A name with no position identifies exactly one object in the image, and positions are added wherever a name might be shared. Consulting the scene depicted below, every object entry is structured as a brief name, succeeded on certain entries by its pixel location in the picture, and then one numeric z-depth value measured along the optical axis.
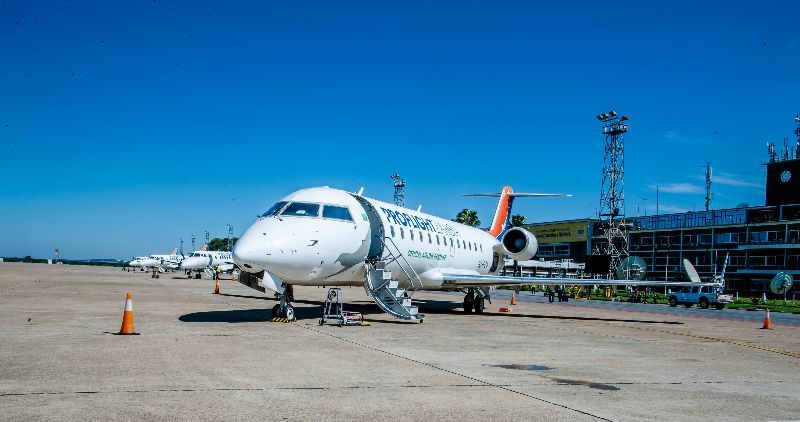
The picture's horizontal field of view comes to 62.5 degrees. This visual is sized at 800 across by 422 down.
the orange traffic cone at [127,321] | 12.92
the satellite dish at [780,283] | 54.66
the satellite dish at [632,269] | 52.28
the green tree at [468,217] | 108.69
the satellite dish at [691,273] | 44.92
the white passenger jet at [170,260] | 82.94
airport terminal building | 74.44
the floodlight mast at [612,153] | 59.91
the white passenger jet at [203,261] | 65.44
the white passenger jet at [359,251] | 15.65
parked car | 42.53
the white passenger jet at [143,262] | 88.00
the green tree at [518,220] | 106.99
